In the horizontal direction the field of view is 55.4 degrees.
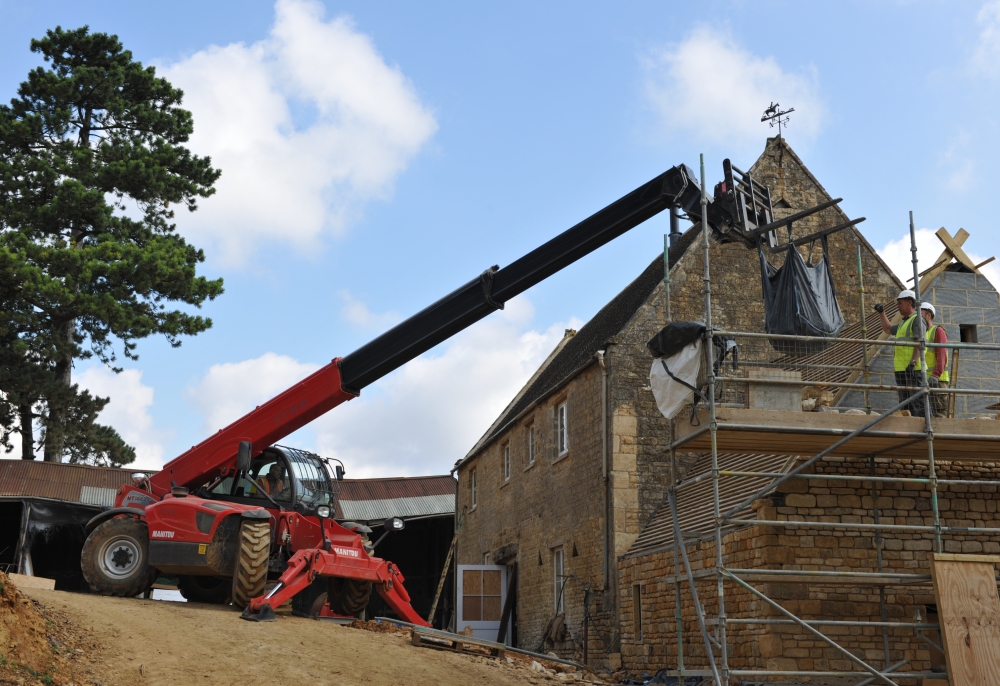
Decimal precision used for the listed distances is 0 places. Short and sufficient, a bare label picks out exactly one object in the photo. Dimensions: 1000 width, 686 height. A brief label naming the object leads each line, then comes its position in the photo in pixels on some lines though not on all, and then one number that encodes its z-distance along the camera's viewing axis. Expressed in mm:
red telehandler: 11250
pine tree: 23703
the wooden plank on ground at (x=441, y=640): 11578
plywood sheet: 8977
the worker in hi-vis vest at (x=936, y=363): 10652
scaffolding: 9422
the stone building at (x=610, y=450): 15969
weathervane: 19547
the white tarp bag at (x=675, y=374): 10289
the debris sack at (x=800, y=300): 11070
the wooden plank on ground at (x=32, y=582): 12104
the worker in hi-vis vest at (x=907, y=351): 10734
